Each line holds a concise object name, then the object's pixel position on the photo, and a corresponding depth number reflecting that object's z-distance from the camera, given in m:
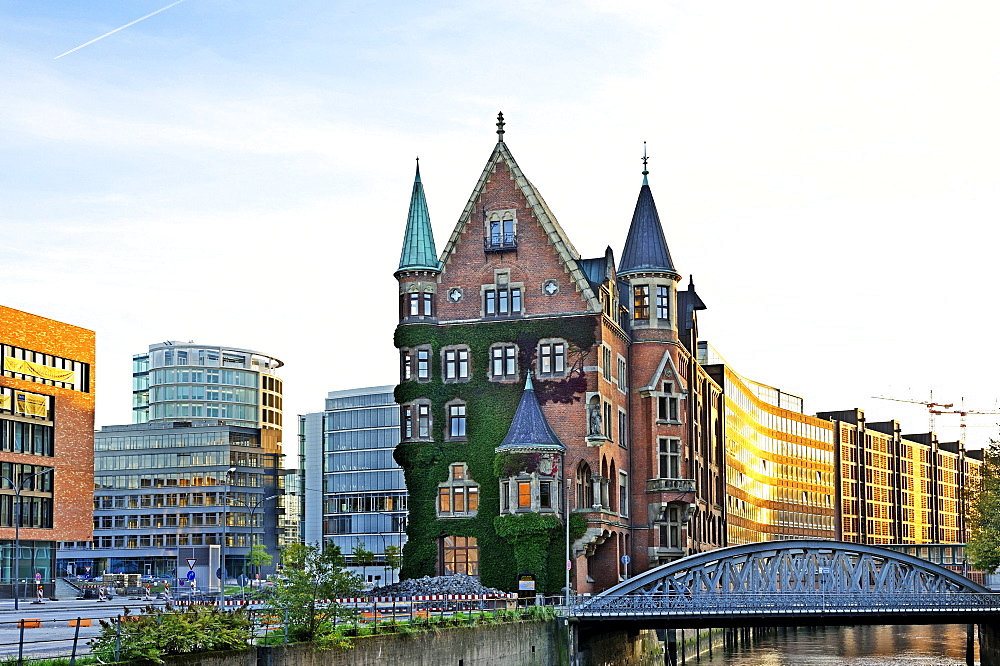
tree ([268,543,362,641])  44.50
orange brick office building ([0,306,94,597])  109.75
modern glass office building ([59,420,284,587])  184.75
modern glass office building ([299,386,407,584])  166.25
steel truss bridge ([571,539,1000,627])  70.69
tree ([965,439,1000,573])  89.06
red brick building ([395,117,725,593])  84.88
